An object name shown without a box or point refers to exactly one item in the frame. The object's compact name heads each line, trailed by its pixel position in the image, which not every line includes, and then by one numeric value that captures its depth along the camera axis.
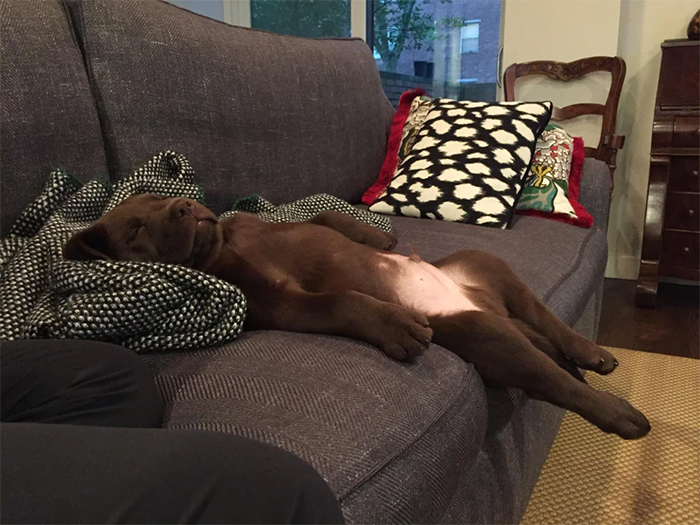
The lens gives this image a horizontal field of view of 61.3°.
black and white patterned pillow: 1.88
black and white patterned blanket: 0.87
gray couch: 0.76
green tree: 4.00
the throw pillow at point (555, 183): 2.02
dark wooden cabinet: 2.65
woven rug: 1.38
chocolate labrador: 1.01
